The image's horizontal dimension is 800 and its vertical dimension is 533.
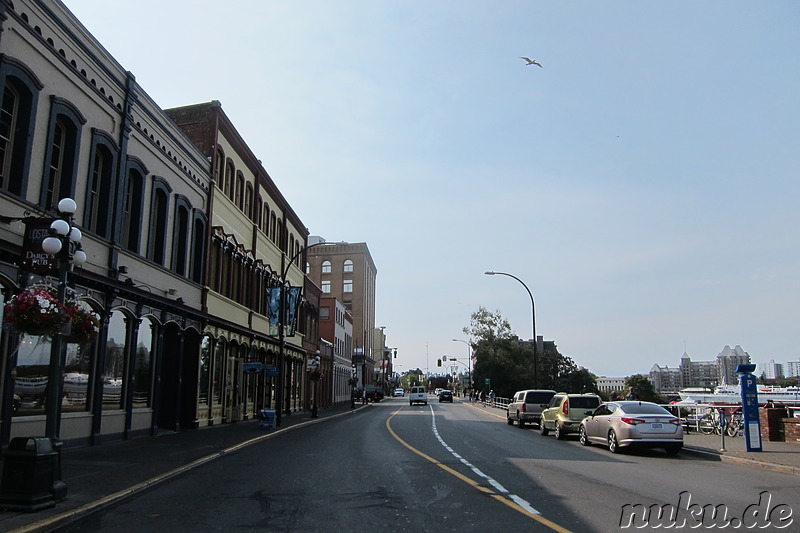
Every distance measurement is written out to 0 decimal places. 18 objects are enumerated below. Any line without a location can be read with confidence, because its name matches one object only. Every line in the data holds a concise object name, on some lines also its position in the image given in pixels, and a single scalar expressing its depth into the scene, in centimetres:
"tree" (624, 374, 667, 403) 7836
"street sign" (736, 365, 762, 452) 1605
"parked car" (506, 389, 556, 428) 2969
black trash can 838
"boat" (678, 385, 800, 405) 6872
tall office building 11169
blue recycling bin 2666
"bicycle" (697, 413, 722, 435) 2273
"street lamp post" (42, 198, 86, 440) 932
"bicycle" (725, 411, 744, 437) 2144
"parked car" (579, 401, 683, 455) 1648
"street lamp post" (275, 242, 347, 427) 2824
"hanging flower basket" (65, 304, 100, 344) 1023
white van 7089
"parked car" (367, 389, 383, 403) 7818
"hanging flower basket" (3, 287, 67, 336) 920
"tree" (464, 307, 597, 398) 8438
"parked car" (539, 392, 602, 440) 2267
